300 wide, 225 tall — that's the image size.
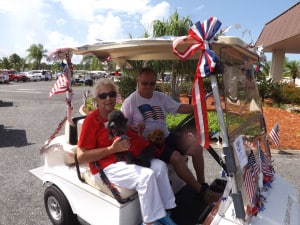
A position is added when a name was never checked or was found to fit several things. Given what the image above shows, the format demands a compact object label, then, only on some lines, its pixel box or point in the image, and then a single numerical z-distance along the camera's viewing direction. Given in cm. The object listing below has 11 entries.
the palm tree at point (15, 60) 6622
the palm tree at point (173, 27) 1056
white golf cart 194
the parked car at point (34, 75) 3733
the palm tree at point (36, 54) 6053
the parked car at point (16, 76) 3365
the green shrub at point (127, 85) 1053
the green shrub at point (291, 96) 1288
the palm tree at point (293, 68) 3384
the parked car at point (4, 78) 2835
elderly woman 225
